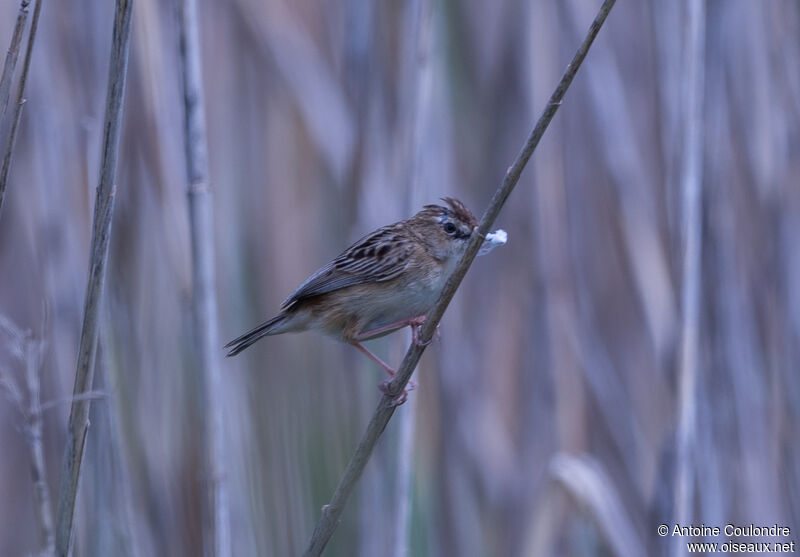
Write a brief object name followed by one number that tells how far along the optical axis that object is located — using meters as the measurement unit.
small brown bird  5.13
